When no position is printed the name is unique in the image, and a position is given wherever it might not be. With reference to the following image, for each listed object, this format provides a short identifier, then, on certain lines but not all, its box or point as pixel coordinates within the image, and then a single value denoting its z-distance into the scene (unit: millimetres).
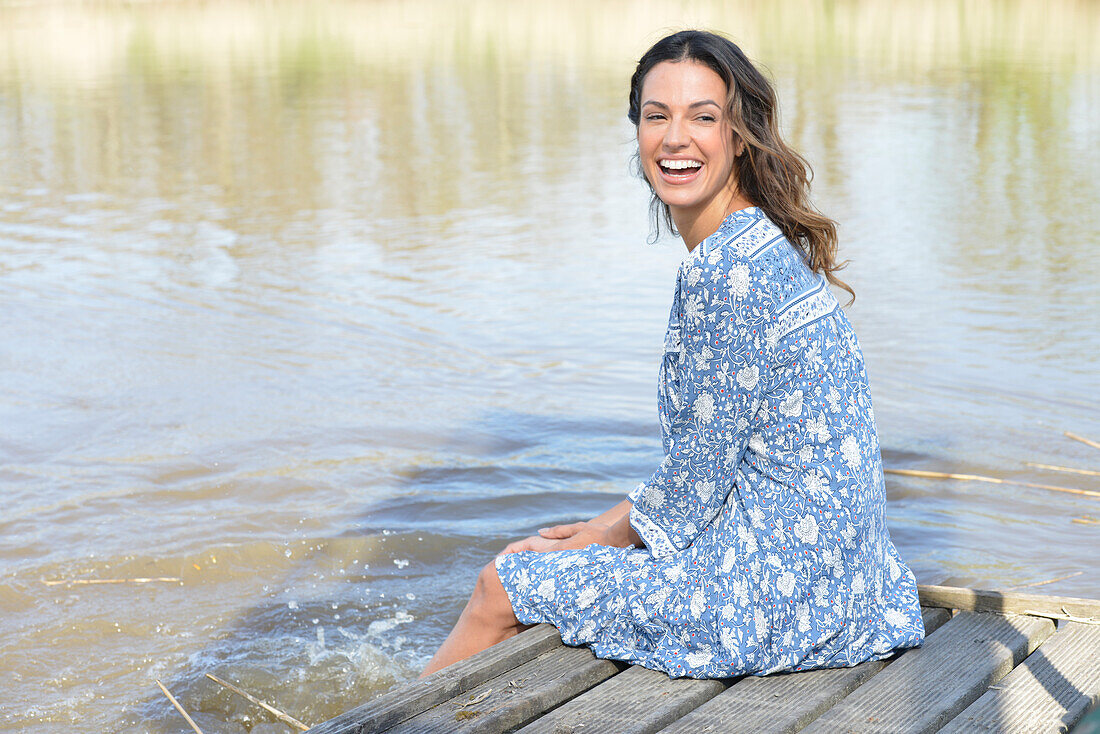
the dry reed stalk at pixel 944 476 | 5129
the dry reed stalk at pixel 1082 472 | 5089
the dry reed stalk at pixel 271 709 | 3451
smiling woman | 2447
